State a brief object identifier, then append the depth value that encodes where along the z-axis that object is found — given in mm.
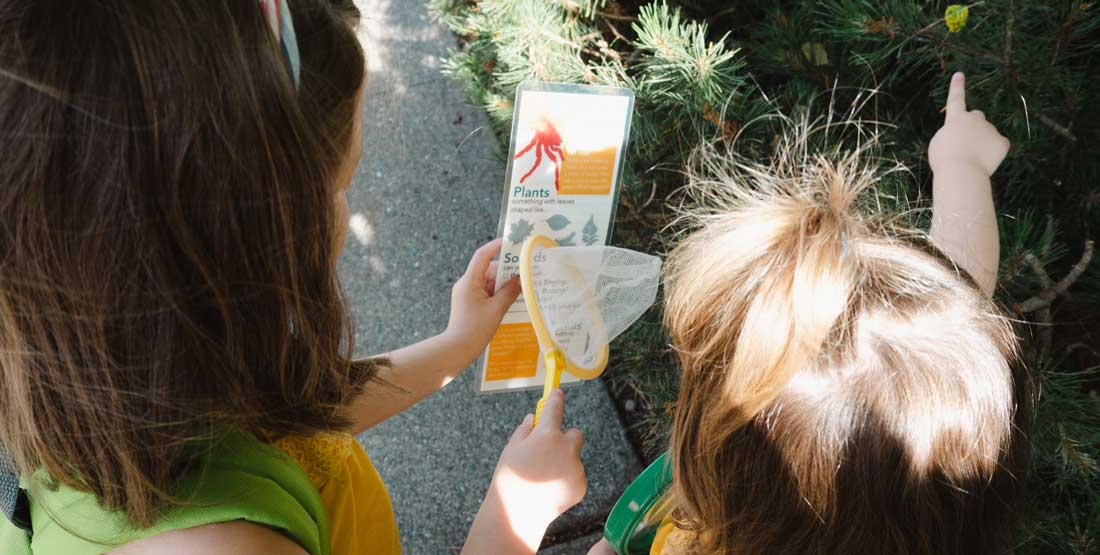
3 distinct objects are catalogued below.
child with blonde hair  827
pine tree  1188
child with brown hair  634
